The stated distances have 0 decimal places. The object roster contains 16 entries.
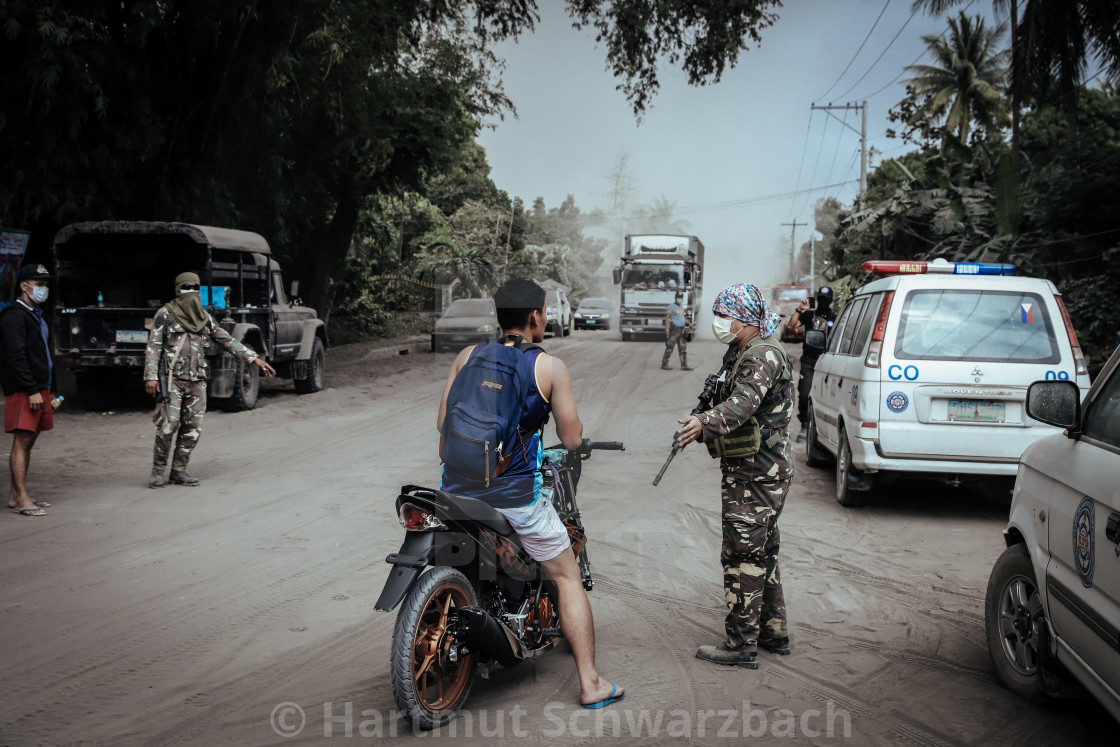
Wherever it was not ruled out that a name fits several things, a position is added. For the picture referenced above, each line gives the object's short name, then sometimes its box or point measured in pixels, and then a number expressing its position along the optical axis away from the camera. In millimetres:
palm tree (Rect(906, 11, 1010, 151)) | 42812
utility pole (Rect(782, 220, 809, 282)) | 90512
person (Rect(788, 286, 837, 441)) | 11836
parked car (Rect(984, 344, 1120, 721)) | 3227
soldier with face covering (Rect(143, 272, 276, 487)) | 8703
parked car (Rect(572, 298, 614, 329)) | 41469
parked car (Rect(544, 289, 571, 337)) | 33750
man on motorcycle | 3885
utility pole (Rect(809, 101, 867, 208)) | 37550
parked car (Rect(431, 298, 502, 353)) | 24500
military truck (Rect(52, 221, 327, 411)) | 13242
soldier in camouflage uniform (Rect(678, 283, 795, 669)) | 4504
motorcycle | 3598
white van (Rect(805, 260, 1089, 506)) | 7270
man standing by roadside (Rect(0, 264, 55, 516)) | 7430
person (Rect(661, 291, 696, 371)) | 20938
